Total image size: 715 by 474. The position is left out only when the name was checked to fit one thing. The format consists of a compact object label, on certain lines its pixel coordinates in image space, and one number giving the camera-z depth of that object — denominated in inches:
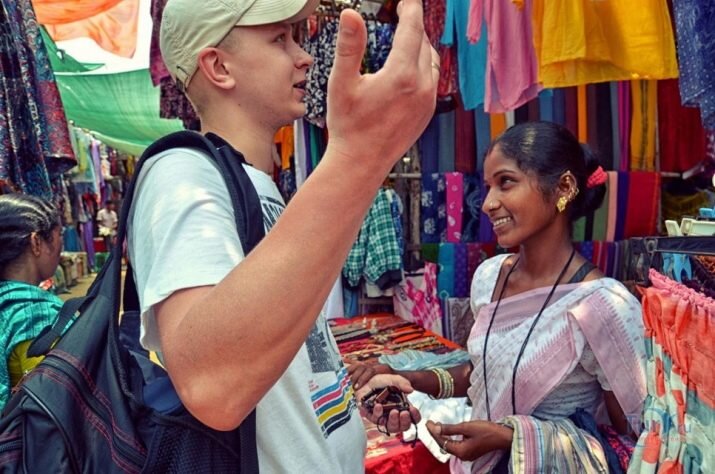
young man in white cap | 21.3
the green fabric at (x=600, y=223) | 152.4
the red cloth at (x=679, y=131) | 152.1
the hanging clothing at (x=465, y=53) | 148.7
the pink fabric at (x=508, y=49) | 128.3
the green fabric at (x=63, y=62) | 253.8
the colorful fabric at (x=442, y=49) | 156.4
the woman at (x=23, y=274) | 87.8
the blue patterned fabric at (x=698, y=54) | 67.8
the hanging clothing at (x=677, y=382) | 33.8
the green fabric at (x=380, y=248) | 174.9
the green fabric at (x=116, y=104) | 286.4
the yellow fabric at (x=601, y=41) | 103.8
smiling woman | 62.1
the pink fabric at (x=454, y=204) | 168.7
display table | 93.3
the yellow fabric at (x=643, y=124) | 151.3
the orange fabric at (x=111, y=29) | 226.4
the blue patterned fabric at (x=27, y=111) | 103.9
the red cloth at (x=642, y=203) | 150.9
